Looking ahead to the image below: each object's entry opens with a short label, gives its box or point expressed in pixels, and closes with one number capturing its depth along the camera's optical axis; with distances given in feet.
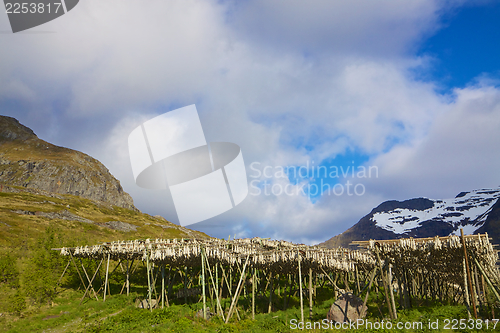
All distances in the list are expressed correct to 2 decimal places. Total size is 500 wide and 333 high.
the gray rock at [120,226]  203.21
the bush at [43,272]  66.74
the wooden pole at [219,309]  54.75
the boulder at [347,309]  52.29
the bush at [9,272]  69.82
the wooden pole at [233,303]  52.02
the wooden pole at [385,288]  48.02
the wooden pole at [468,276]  41.37
